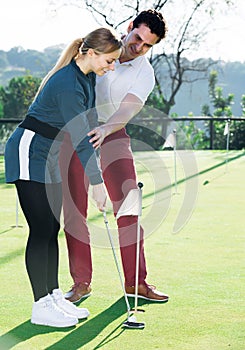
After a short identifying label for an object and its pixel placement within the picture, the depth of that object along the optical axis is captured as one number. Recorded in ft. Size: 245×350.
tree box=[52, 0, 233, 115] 71.10
